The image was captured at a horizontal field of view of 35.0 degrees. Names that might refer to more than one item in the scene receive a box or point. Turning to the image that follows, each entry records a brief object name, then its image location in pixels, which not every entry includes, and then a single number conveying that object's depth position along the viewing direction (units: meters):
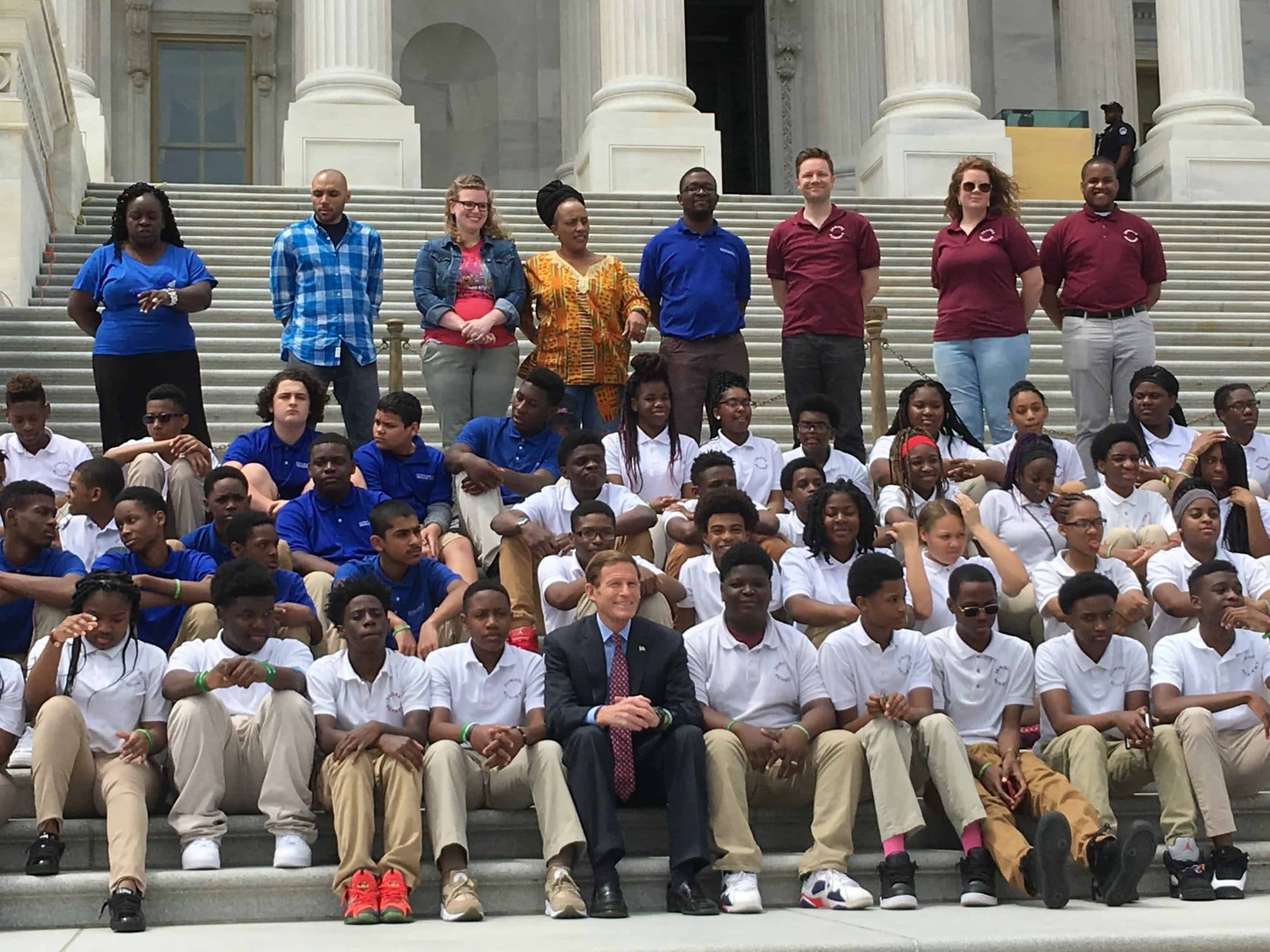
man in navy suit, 7.18
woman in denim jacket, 10.74
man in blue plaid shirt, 10.69
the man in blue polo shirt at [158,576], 8.04
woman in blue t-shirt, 10.31
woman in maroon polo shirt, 11.38
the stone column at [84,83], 19.44
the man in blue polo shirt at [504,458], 9.60
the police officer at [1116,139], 20.62
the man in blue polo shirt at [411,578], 8.32
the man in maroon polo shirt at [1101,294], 11.54
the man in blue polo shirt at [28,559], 8.08
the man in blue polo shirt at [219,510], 8.64
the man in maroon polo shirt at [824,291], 11.13
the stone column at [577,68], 23.27
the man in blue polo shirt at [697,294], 10.88
